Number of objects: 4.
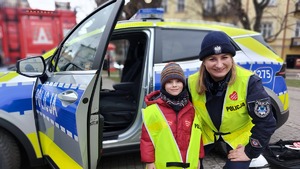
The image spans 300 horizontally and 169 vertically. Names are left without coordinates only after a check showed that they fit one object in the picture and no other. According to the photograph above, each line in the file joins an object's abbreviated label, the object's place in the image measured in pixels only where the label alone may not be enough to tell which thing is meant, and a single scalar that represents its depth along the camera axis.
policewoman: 1.56
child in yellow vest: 1.73
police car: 1.75
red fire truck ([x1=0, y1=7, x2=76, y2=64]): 5.32
